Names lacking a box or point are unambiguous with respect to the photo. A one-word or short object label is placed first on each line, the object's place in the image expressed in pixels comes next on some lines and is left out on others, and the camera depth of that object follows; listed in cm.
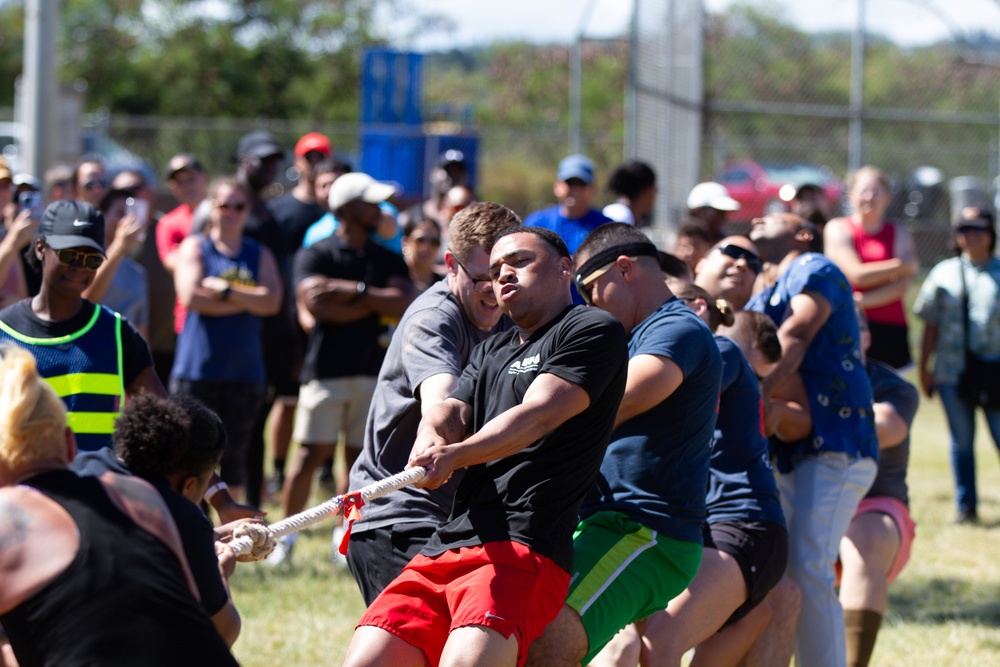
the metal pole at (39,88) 2137
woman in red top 1661
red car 3303
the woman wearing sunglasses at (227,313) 1459
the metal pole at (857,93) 2666
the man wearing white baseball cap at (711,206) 1595
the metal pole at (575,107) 2641
